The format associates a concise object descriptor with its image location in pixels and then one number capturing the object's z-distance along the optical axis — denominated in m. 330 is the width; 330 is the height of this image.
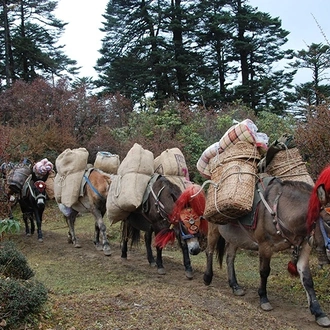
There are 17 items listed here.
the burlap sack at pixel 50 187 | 11.82
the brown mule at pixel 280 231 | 5.39
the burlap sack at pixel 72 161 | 10.34
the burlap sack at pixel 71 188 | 10.18
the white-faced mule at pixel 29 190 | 11.42
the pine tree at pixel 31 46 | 28.00
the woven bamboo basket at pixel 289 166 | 6.55
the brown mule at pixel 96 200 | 9.79
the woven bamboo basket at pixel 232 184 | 5.93
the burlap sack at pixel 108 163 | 10.27
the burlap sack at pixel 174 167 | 8.27
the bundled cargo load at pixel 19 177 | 11.48
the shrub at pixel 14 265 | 5.33
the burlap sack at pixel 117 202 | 7.92
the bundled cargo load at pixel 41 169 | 11.69
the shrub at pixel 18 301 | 3.95
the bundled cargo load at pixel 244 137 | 6.61
